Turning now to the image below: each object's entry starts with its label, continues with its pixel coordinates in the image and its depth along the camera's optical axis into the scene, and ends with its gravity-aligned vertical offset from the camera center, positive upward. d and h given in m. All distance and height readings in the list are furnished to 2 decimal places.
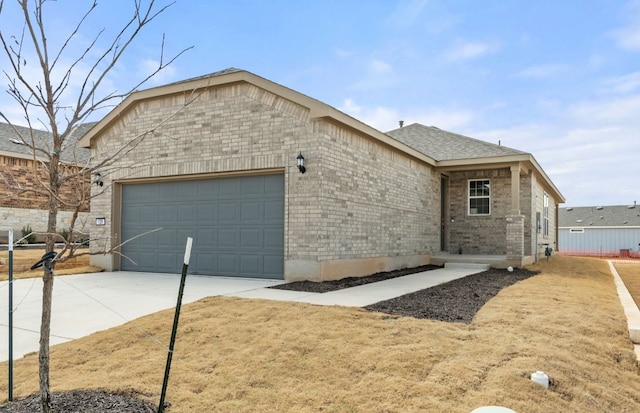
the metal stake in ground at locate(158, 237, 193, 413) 3.07 -0.83
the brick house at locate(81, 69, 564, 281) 10.02 +0.83
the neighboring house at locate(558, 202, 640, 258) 36.38 -0.68
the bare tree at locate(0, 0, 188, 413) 3.00 +1.04
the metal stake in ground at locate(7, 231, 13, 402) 3.61 -0.78
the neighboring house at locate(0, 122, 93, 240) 17.50 +0.80
